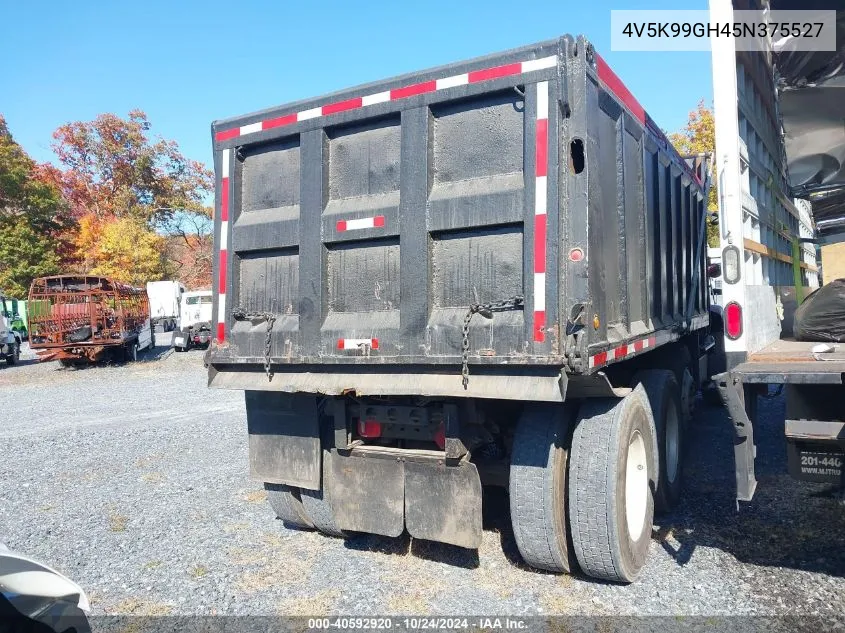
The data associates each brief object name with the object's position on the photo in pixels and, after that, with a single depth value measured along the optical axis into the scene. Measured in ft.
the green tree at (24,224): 99.14
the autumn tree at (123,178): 121.60
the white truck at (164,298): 109.29
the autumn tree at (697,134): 81.10
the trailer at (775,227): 11.44
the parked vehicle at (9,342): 65.57
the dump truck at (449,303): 11.08
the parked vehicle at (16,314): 76.84
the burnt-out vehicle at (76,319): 57.72
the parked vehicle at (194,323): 72.64
